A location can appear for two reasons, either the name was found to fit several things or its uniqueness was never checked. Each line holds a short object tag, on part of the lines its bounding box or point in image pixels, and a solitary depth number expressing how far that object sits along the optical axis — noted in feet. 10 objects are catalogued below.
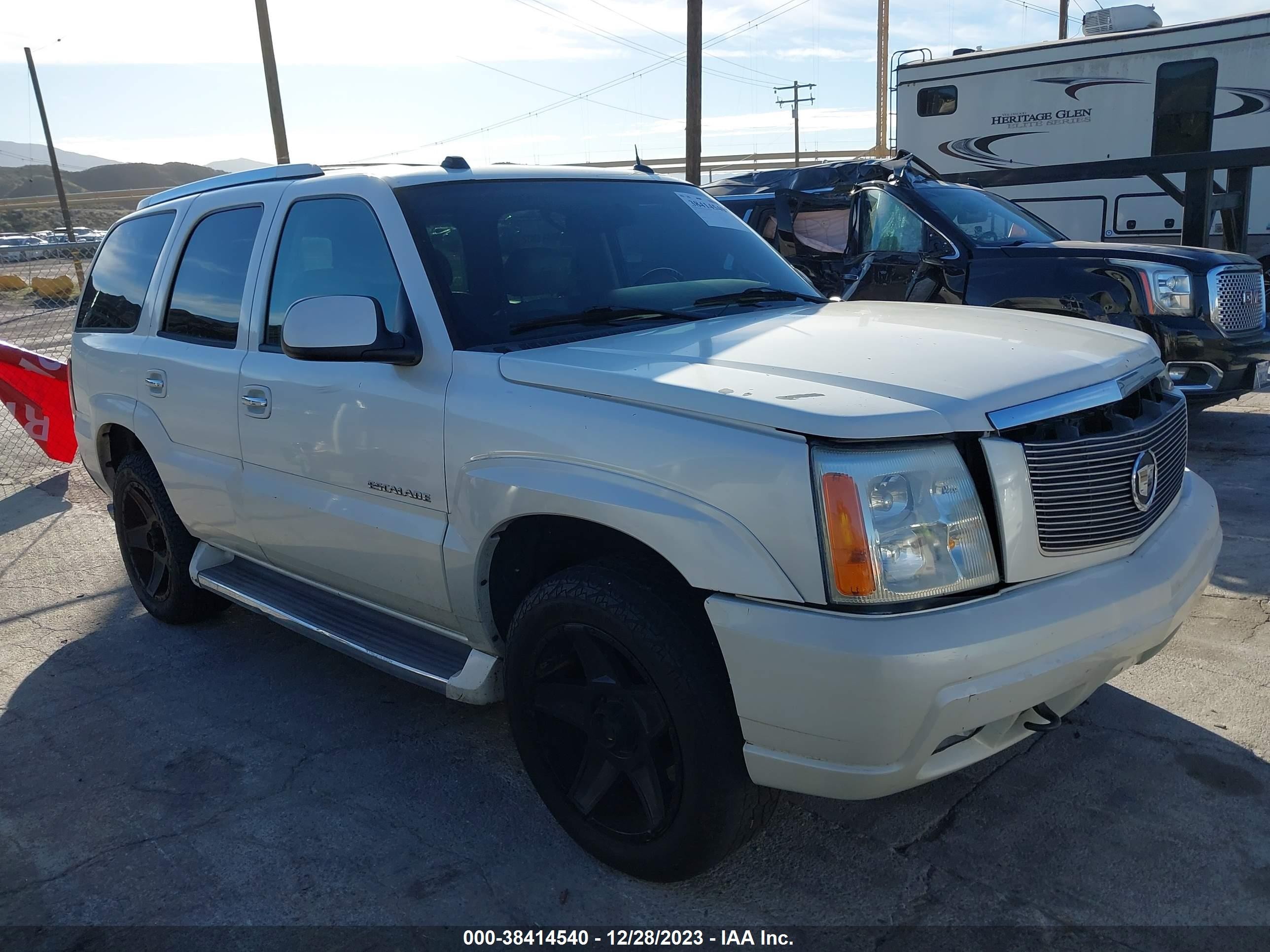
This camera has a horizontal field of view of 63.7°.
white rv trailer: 40.40
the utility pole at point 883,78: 142.82
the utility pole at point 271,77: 65.77
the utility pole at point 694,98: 57.26
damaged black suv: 22.00
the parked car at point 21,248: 29.14
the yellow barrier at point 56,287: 77.56
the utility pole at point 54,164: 140.77
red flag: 25.02
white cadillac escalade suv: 7.20
